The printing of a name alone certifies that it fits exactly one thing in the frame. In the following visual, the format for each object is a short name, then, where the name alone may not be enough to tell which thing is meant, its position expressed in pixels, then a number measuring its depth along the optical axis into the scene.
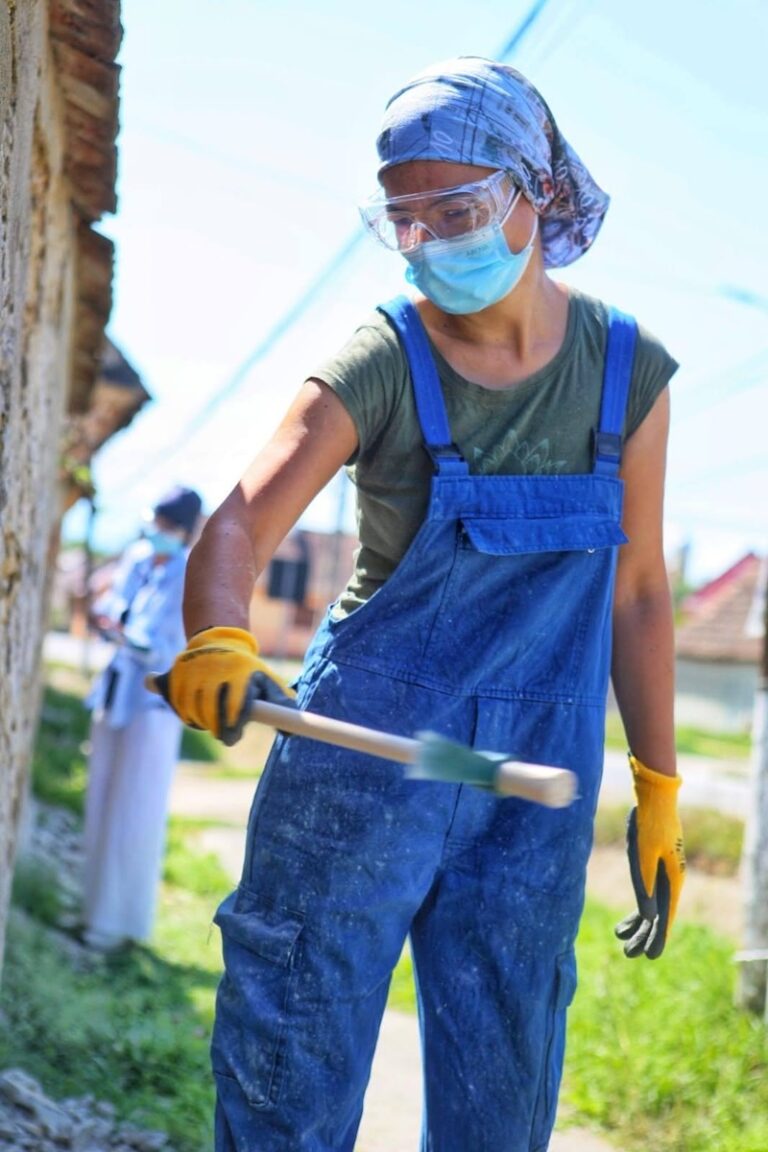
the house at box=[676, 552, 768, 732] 40.75
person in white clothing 6.36
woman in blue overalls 2.26
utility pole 5.10
